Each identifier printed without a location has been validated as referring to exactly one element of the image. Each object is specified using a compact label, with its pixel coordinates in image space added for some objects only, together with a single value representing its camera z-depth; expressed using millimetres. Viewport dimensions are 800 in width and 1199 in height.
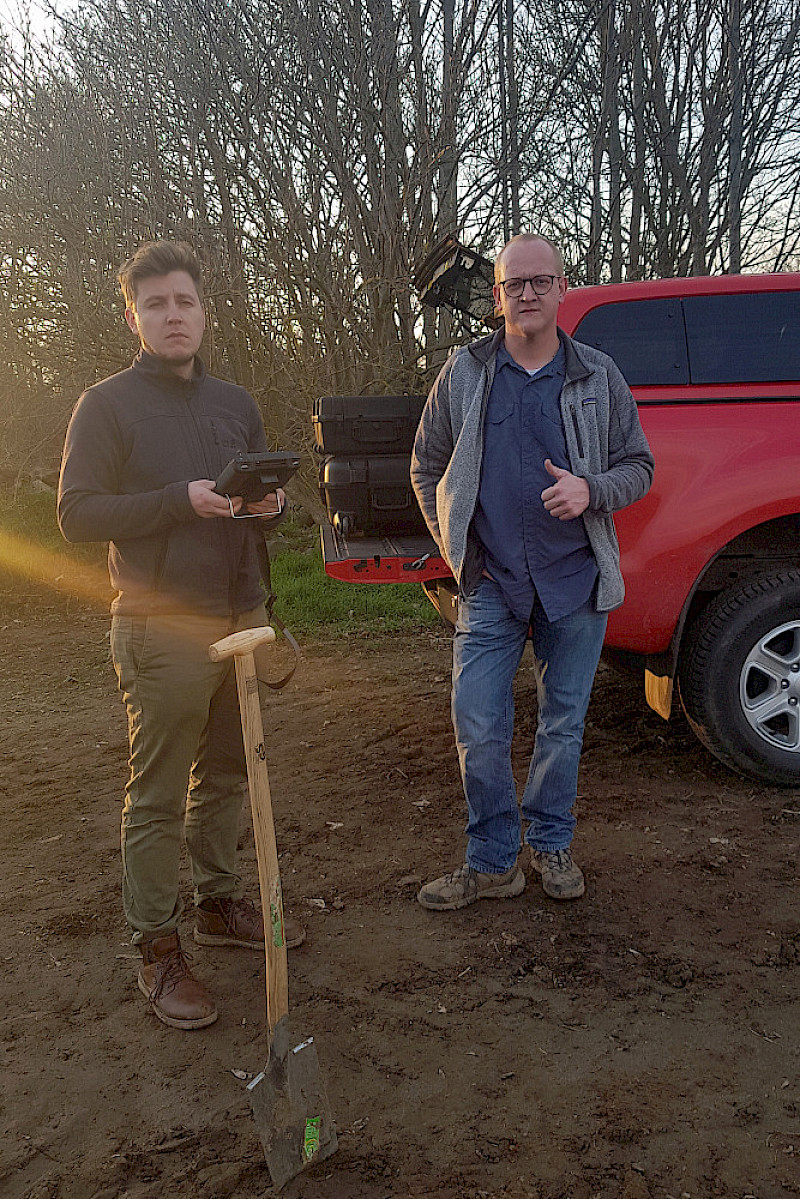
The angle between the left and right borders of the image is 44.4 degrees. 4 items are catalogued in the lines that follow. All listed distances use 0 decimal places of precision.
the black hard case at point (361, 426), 5035
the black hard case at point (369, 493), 4918
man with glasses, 3203
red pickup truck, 3975
